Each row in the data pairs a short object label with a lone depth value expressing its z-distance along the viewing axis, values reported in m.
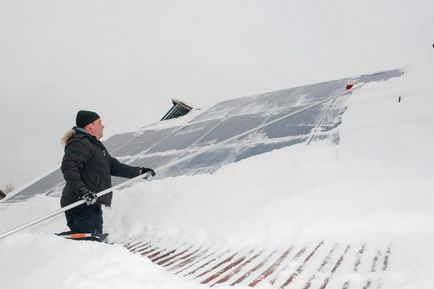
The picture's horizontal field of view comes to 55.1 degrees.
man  3.89
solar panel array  5.81
